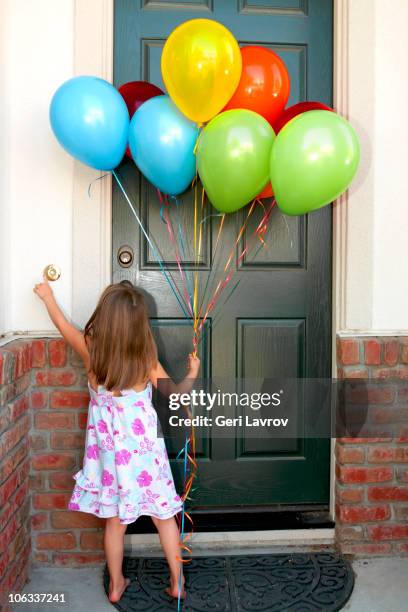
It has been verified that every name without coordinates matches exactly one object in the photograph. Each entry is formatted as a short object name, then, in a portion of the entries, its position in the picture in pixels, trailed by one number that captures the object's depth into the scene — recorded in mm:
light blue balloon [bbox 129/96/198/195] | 1832
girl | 1930
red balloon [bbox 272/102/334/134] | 1894
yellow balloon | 1671
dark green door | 2359
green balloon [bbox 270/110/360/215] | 1682
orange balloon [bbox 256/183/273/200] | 2033
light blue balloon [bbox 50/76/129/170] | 1830
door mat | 2008
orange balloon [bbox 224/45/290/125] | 1855
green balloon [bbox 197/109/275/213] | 1736
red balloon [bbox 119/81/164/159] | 1975
